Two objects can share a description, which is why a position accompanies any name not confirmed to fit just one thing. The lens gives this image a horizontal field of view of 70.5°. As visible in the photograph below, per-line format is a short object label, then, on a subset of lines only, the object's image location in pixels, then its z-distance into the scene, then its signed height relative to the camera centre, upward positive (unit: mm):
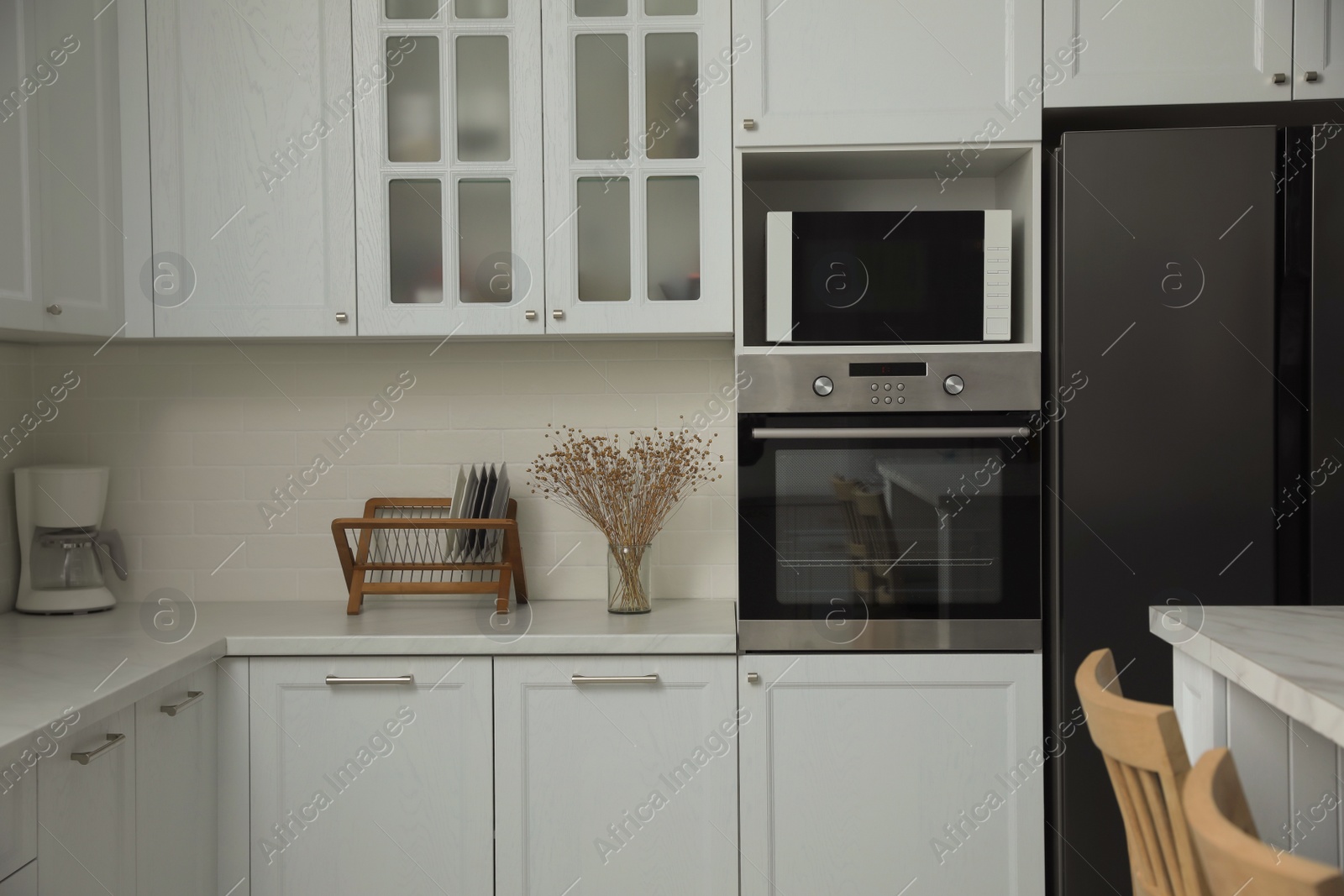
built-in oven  1979 -164
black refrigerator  1862 +77
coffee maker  2201 -249
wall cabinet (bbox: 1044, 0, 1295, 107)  1955 +786
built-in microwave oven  1989 +323
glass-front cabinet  2086 +584
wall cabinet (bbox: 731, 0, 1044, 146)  1989 +760
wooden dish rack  2164 -300
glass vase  2172 -336
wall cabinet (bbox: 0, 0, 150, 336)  1883 +565
